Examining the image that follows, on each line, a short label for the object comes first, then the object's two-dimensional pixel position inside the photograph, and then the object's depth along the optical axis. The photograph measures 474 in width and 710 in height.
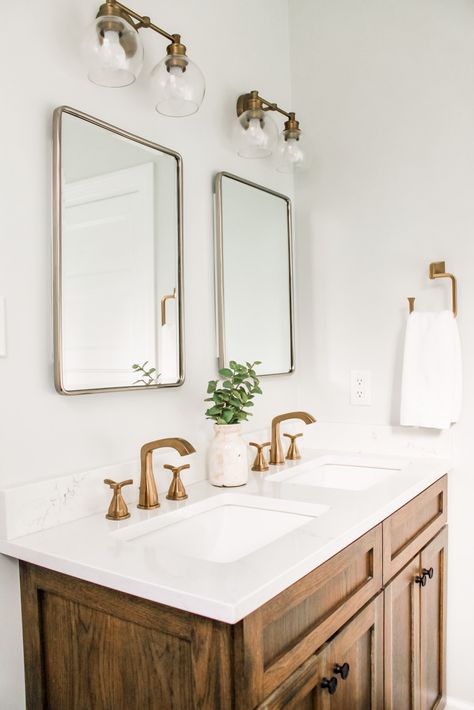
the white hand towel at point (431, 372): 1.75
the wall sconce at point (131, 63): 1.21
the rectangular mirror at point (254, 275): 1.76
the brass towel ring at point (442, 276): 1.77
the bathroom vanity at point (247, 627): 0.89
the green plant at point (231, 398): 1.55
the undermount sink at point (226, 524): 1.27
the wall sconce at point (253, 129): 1.69
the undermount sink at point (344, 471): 1.77
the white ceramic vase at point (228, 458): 1.52
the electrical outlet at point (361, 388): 1.97
